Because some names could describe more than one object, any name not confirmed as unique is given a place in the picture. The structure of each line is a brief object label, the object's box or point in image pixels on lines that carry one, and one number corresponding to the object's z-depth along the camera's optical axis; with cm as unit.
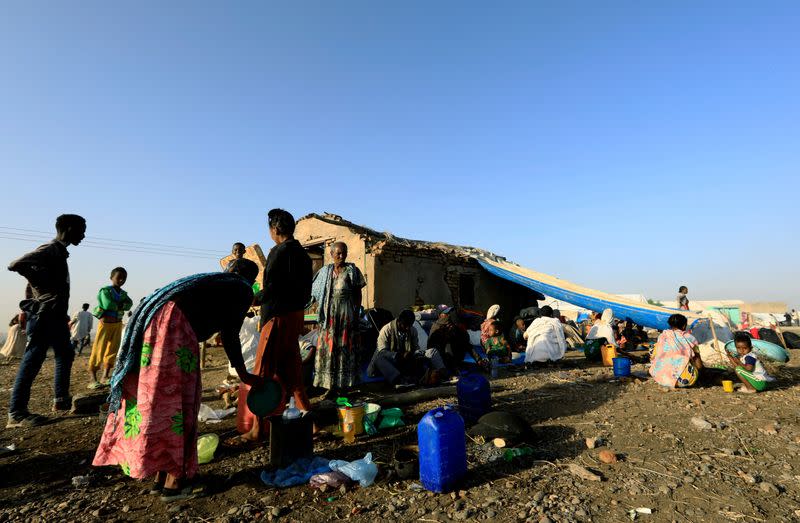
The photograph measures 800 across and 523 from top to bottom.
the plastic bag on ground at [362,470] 271
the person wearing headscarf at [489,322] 752
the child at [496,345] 727
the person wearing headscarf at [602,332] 863
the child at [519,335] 937
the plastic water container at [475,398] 410
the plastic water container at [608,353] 766
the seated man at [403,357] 573
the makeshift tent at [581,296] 882
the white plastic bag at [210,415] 417
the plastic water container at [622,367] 628
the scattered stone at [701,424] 384
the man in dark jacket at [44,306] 384
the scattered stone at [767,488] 256
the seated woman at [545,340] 748
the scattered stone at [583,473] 277
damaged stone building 1004
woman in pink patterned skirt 225
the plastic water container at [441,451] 258
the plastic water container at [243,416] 357
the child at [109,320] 558
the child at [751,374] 523
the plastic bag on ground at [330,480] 266
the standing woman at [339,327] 468
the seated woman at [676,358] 548
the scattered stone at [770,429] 366
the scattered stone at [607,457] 306
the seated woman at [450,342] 676
